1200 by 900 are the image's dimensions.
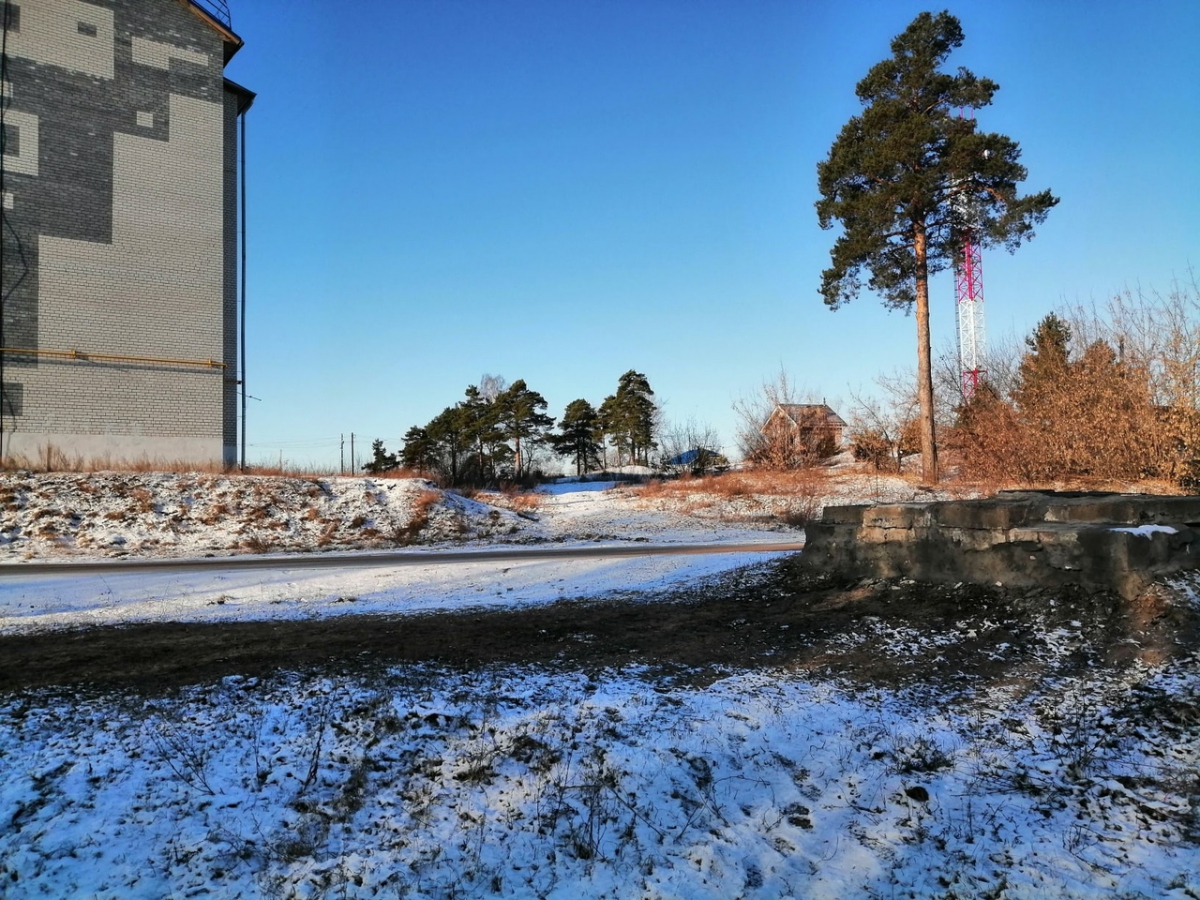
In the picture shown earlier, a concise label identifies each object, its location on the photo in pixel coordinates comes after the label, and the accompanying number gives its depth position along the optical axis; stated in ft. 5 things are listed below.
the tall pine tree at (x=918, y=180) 82.02
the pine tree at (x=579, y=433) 209.26
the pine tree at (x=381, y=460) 243.19
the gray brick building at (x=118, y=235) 75.77
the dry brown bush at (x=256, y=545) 56.59
